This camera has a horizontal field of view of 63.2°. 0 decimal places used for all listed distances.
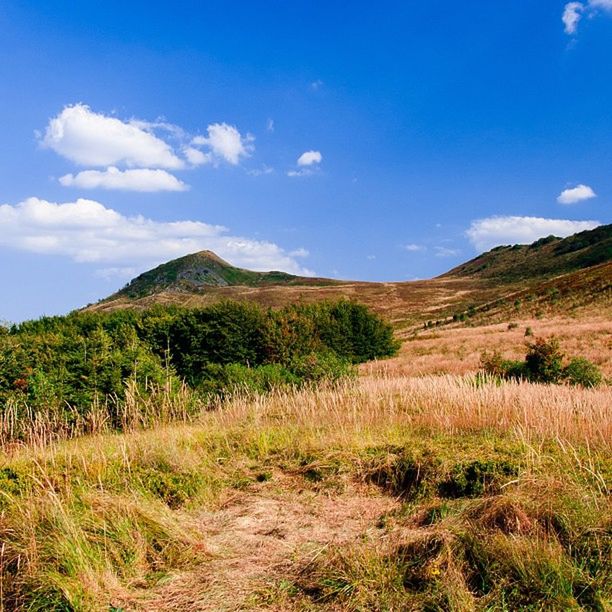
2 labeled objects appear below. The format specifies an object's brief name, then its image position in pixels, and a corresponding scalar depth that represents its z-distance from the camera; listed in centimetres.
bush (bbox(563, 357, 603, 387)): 1566
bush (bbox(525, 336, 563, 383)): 1686
